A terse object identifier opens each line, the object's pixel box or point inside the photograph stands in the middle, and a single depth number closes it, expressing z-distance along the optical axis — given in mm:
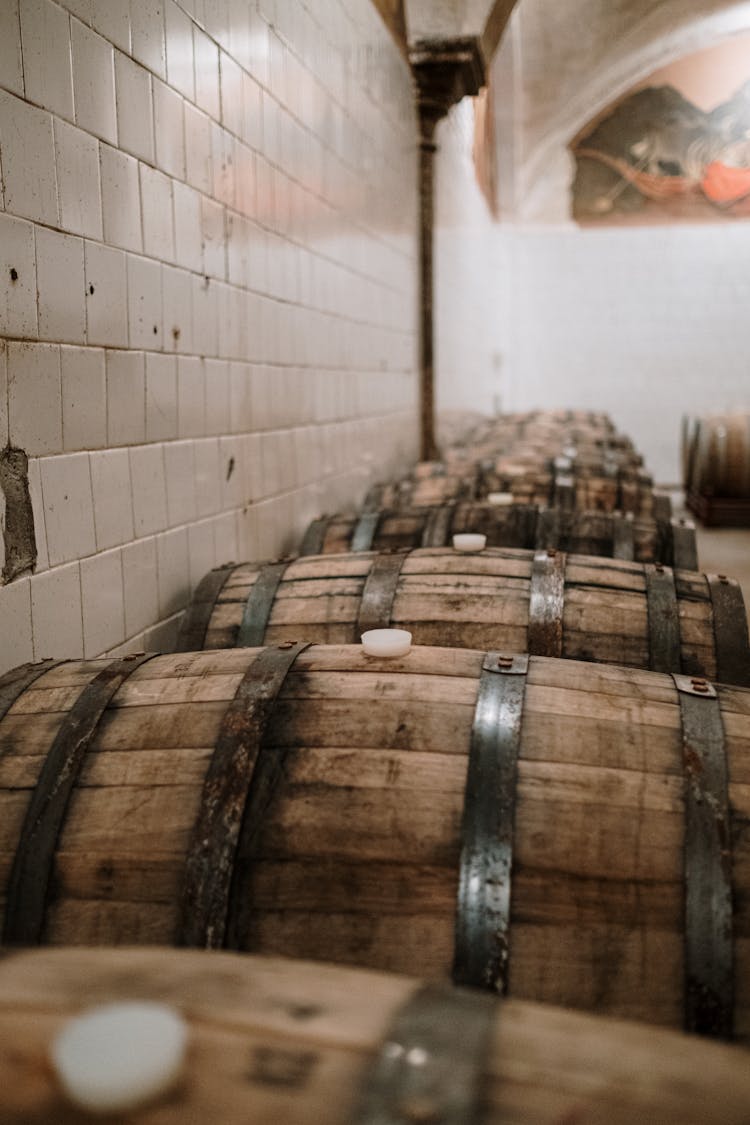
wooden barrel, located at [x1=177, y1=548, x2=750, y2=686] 2523
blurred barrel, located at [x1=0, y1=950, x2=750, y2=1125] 775
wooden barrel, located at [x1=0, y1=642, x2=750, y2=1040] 1397
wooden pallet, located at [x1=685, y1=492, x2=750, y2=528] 9641
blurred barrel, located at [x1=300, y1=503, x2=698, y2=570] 3494
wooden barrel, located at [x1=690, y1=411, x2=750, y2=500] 9531
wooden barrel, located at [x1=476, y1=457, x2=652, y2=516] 4465
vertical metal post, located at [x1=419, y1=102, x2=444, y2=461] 6887
